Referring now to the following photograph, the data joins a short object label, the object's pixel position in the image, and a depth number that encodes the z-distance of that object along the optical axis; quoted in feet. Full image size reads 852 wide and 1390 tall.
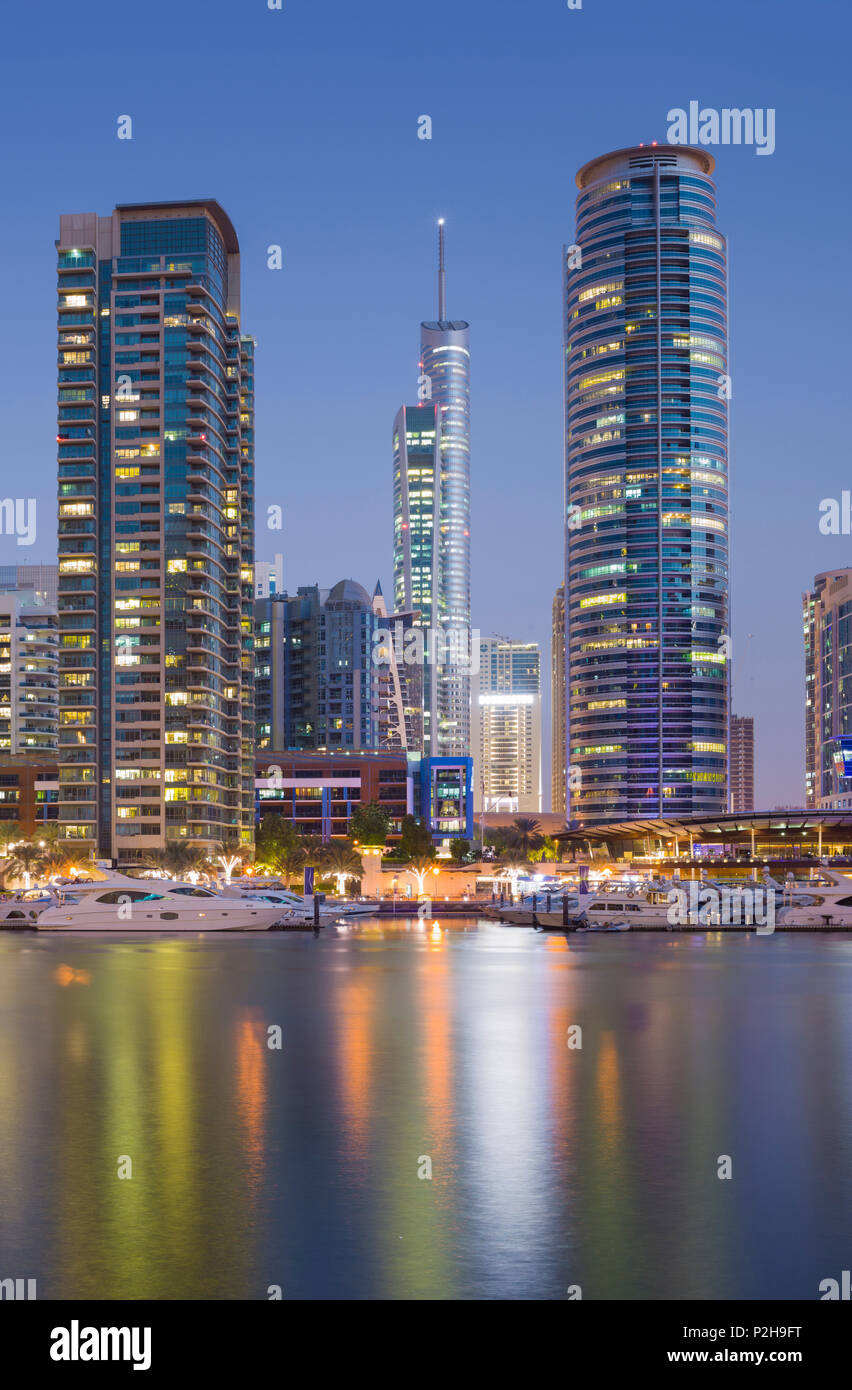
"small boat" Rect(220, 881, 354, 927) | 426.51
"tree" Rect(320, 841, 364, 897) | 652.07
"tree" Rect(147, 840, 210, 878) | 609.01
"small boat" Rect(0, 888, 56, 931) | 426.10
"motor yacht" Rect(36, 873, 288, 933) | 390.01
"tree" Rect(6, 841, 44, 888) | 602.03
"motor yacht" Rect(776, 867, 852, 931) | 450.71
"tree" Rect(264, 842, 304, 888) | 652.48
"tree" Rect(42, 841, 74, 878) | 625.41
